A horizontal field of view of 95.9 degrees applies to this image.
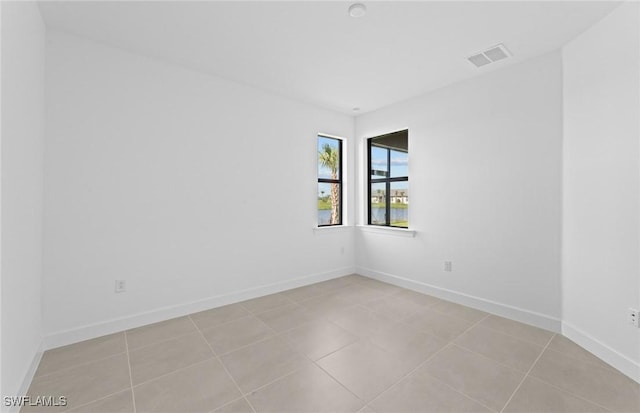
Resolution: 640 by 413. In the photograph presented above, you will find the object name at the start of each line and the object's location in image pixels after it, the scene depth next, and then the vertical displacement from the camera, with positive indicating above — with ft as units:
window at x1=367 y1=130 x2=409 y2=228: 13.79 +1.37
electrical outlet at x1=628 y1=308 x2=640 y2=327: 6.49 -2.50
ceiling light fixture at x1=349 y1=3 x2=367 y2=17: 6.79 +4.73
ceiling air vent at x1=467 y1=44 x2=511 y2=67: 8.74 +4.78
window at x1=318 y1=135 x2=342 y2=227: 14.76 +1.35
